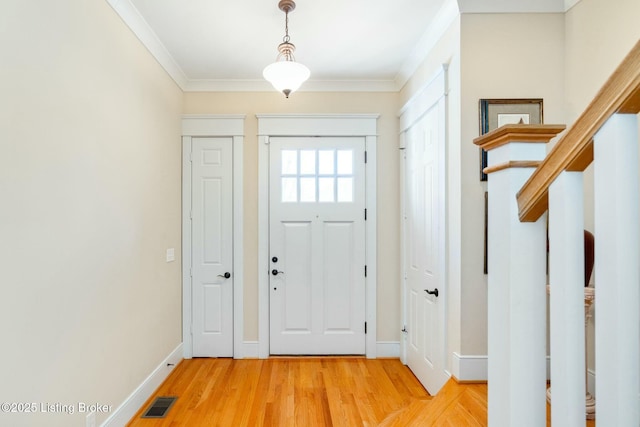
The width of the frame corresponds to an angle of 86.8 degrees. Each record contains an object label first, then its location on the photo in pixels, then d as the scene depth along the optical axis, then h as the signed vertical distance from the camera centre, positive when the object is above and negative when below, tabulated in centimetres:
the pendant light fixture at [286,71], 217 +95
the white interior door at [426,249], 245 -25
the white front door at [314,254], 344 -37
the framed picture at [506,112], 211 +67
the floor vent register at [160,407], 239 -139
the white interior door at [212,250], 340 -33
